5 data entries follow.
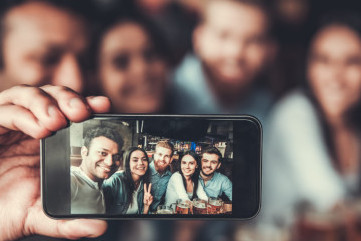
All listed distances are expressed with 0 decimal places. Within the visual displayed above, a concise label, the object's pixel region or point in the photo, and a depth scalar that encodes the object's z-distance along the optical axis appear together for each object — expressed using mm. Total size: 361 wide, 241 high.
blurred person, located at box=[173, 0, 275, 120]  419
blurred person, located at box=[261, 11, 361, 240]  453
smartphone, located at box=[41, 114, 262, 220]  296
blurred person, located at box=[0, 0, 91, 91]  396
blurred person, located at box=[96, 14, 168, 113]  408
